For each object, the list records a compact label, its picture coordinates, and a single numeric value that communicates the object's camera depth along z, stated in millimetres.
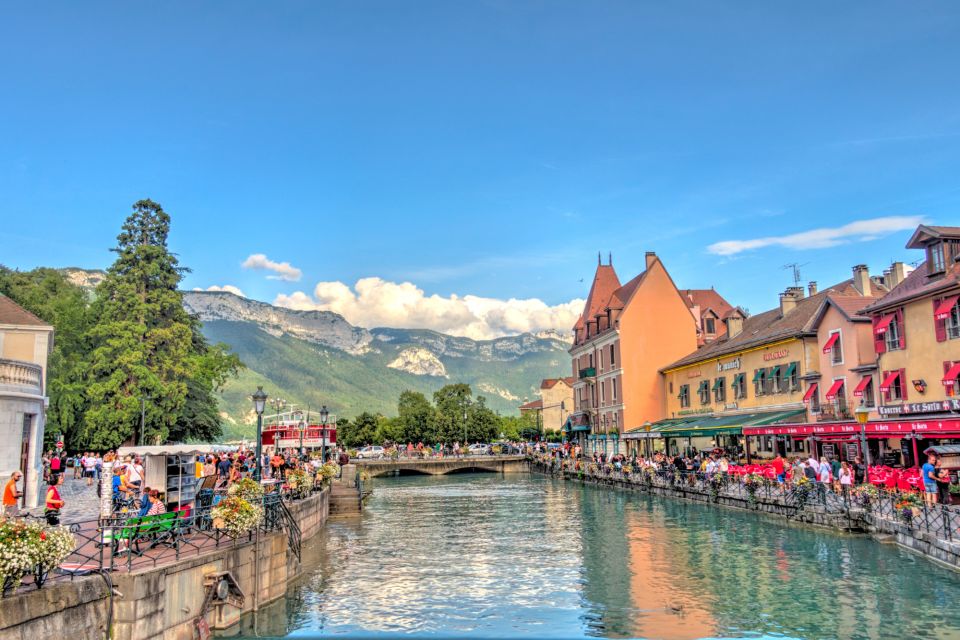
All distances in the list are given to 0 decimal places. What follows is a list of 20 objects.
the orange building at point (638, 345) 67125
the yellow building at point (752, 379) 44969
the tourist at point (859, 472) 33403
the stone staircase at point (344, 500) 42875
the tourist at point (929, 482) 24266
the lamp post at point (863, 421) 29828
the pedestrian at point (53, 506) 17453
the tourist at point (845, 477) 29653
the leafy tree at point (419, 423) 113188
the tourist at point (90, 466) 40156
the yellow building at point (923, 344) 31203
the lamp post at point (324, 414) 42919
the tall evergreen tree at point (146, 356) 49531
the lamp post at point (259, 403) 24312
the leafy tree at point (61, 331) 49469
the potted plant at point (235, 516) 17172
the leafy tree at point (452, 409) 112438
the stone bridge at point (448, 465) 86625
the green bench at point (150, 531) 14773
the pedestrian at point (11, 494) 17078
